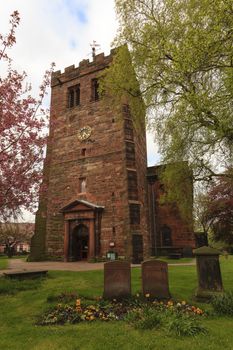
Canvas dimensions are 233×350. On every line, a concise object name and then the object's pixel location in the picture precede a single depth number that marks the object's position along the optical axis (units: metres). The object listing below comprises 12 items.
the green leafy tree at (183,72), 8.08
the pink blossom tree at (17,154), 9.98
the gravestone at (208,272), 8.12
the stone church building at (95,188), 20.62
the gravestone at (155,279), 8.09
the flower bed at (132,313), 5.79
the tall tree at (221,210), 28.08
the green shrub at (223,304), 6.66
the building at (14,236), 41.62
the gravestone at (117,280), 8.07
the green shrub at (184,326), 5.44
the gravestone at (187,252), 25.11
